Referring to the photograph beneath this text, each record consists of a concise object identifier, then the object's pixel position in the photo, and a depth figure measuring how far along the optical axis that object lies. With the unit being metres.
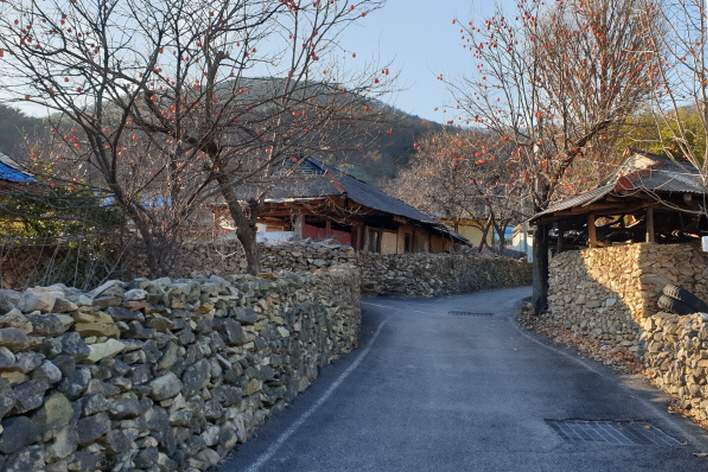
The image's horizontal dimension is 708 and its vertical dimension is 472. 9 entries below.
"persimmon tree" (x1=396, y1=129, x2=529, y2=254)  32.94
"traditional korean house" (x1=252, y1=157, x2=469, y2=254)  19.39
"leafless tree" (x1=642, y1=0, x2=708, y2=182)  7.43
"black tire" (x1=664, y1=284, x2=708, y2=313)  9.44
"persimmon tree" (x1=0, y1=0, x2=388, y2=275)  6.75
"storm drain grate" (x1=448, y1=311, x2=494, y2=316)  17.39
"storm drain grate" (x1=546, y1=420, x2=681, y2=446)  6.30
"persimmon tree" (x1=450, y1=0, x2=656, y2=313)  14.79
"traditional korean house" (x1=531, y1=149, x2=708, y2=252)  11.03
